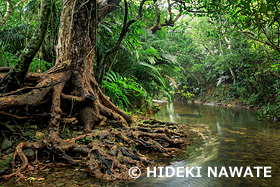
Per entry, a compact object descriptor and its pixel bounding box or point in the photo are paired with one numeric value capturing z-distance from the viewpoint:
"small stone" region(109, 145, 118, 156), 2.77
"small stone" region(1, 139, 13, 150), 2.68
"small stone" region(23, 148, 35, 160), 2.64
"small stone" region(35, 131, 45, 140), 3.07
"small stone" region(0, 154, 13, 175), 2.34
